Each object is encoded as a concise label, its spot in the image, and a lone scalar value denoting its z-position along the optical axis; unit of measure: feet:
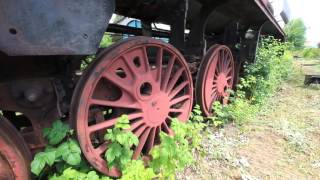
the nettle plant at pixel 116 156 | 3.75
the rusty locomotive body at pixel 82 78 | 3.37
